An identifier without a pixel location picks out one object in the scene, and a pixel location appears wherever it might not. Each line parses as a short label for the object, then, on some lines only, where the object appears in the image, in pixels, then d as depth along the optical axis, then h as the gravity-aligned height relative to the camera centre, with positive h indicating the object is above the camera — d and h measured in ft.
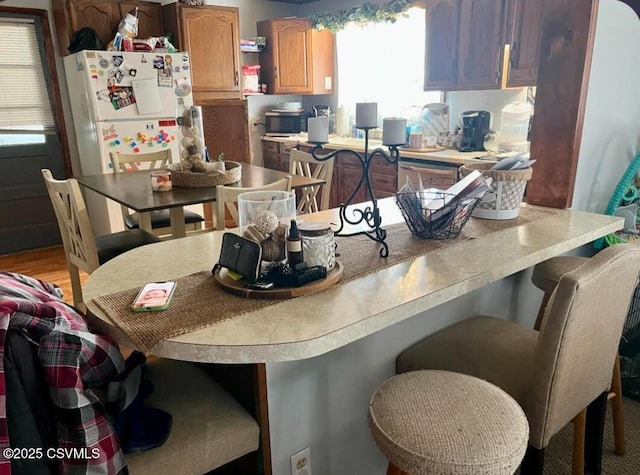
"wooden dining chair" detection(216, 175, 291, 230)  7.62 -1.48
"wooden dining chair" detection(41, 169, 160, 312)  7.73 -2.39
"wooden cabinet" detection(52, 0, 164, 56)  13.24 +2.25
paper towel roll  17.13 -0.82
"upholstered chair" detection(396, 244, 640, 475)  3.89 -2.39
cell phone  3.60 -1.45
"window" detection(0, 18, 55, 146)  13.80 +0.38
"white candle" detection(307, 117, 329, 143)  5.06 -0.32
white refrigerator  12.48 -0.06
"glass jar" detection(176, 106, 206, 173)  9.18 -0.76
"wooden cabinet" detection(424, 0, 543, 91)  10.61 +1.12
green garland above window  13.85 +2.35
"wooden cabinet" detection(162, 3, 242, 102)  14.69 +1.61
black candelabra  4.87 -1.17
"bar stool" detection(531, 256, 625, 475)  5.92 -2.29
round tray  3.78 -1.44
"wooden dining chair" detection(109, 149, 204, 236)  10.62 -2.46
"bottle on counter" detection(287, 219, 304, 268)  3.94 -1.16
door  13.91 -0.88
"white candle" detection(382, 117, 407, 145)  4.92 -0.35
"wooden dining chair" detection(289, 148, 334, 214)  10.23 -1.71
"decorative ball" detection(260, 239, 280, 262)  4.05 -1.21
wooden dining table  7.98 -1.58
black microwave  17.63 -0.87
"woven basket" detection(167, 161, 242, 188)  9.06 -1.43
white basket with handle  5.69 -1.16
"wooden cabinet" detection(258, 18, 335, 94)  16.87 +1.36
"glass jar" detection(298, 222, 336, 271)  4.00 -1.16
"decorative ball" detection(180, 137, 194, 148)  9.35 -0.78
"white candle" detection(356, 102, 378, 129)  4.85 -0.19
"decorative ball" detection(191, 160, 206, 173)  9.25 -1.22
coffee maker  12.32 -0.86
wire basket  5.03 -1.17
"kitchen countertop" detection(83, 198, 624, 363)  3.15 -1.50
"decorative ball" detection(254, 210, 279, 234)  4.00 -0.98
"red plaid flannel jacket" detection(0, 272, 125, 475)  2.96 -1.65
